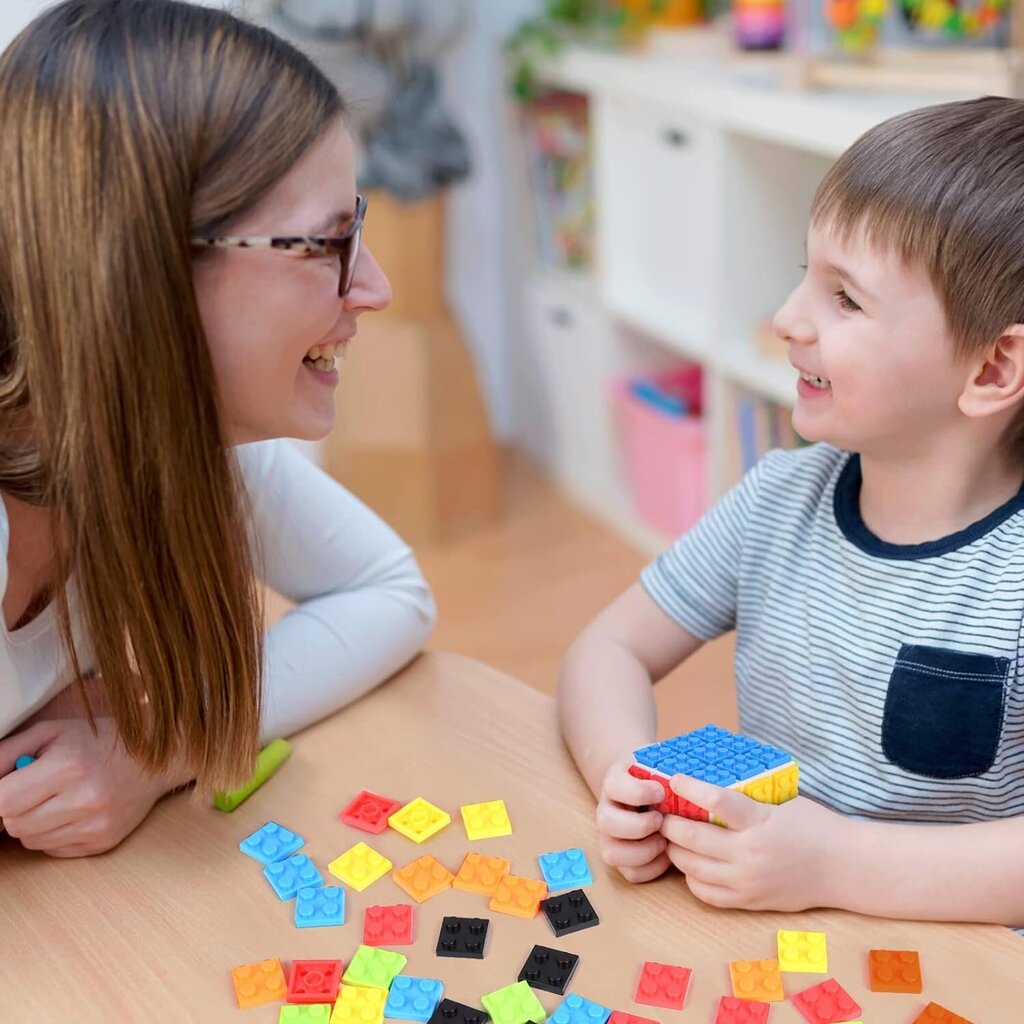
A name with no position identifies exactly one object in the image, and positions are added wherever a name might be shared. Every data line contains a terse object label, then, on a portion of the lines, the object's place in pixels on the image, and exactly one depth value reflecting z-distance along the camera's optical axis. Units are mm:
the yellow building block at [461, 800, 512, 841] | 934
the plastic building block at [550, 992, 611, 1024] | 760
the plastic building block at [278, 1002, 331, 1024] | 776
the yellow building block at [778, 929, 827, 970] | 802
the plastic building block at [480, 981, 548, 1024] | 769
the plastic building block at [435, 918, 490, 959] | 825
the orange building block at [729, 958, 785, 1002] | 779
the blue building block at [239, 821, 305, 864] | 927
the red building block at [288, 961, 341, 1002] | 793
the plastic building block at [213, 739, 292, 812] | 983
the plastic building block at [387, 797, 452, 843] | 938
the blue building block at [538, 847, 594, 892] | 881
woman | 788
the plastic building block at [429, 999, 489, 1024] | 769
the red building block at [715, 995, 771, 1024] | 760
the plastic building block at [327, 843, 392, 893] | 898
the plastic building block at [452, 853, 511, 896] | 885
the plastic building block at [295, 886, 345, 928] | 859
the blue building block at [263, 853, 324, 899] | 889
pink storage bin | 2789
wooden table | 792
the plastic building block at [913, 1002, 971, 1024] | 747
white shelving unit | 2396
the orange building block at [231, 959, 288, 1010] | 793
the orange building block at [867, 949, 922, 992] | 779
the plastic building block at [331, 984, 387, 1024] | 779
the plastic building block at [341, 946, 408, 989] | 804
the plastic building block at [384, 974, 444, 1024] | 778
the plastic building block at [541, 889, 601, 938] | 839
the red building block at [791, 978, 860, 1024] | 760
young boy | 997
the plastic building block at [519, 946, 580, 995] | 793
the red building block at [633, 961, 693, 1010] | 776
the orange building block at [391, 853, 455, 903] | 884
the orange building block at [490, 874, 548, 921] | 856
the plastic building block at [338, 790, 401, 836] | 950
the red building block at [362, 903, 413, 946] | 839
